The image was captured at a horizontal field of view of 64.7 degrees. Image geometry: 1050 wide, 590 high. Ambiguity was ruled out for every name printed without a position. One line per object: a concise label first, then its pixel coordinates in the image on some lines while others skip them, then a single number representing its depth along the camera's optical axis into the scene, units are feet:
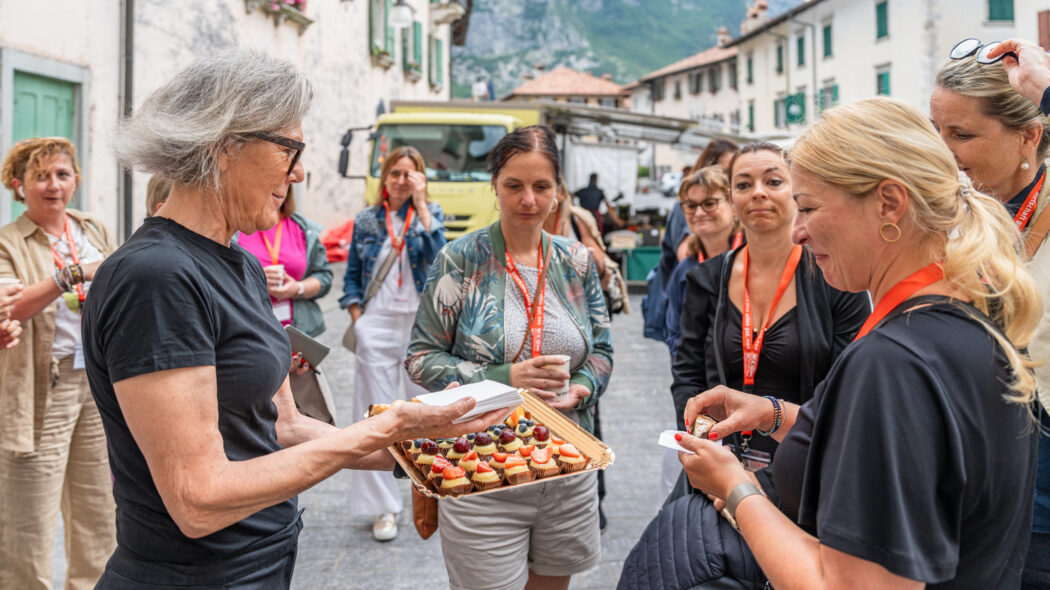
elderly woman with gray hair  5.37
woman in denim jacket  16.57
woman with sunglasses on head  7.50
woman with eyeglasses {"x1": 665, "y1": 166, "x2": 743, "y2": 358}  16.12
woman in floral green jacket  9.14
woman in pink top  15.69
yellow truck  36.76
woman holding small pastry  4.33
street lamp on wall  60.39
